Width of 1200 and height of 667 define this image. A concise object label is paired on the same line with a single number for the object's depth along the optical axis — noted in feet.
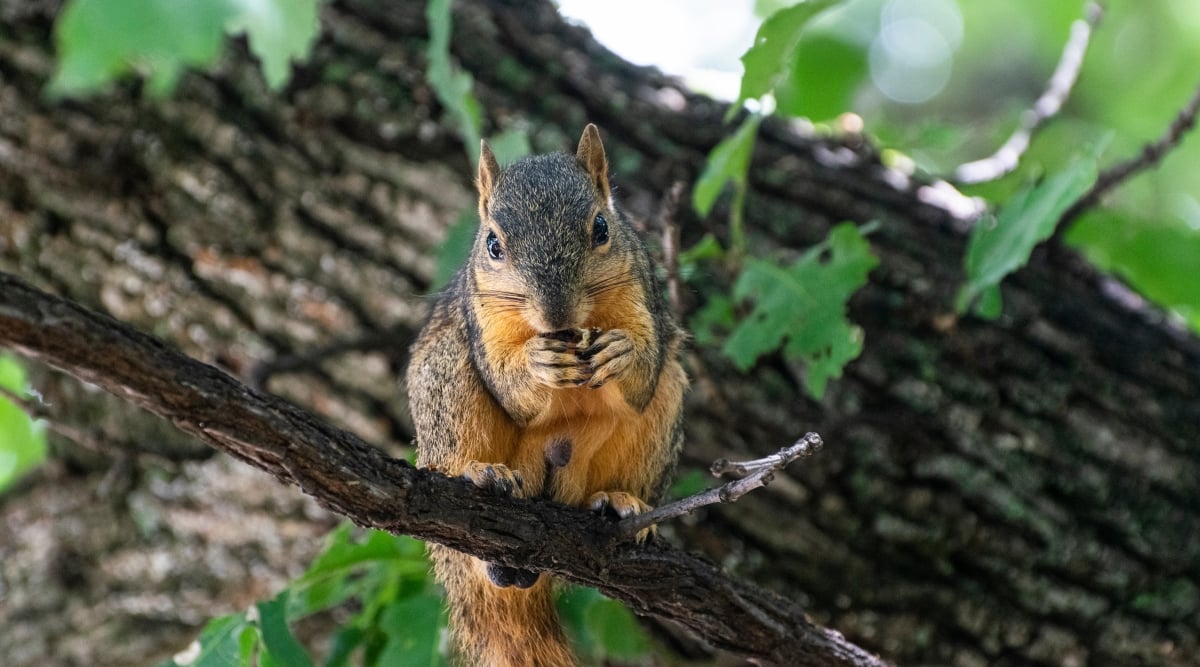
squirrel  13.61
